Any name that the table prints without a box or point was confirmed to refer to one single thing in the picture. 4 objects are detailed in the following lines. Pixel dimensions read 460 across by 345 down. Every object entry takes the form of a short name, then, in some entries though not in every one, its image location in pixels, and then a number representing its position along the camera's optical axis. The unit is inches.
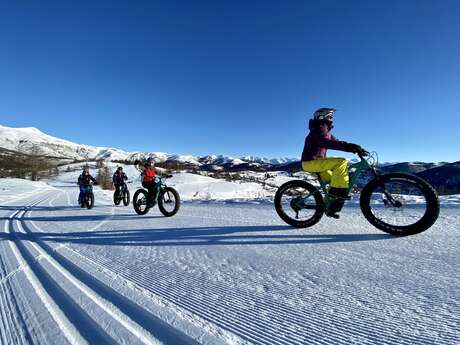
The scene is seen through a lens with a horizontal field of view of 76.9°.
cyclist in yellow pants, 159.6
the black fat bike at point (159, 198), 299.6
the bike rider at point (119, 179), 481.1
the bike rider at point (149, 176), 309.0
